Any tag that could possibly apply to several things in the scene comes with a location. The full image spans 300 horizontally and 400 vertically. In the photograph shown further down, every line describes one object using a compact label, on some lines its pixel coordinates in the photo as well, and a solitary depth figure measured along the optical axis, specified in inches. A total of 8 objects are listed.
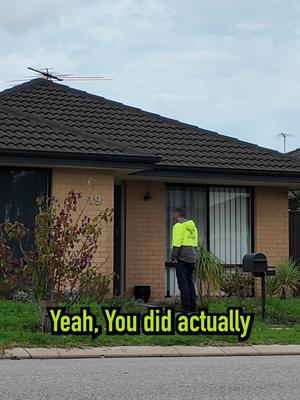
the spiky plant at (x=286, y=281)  625.9
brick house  569.9
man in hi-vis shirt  510.3
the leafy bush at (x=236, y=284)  611.2
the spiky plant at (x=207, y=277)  576.7
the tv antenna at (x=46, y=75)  809.5
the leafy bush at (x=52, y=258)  436.1
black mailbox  508.4
